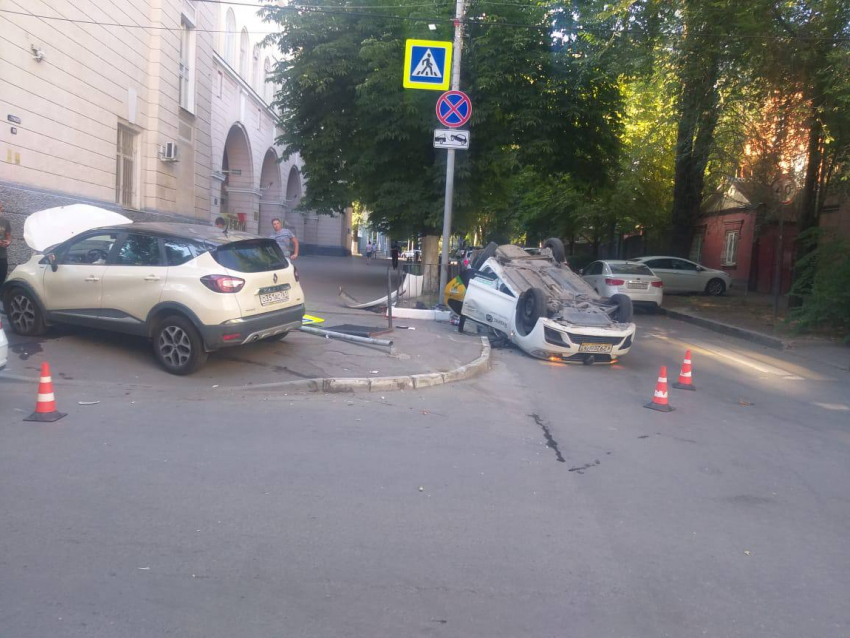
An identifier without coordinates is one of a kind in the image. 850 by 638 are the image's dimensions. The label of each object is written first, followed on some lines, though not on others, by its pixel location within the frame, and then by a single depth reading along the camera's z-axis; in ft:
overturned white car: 34.65
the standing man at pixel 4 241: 36.96
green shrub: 44.39
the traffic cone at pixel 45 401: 21.66
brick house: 82.48
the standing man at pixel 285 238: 49.26
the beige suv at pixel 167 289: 27.09
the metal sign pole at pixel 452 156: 48.24
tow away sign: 46.57
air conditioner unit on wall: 61.21
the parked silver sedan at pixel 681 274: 78.07
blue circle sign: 45.83
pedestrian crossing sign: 45.16
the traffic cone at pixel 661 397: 26.86
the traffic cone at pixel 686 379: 30.99
